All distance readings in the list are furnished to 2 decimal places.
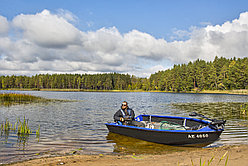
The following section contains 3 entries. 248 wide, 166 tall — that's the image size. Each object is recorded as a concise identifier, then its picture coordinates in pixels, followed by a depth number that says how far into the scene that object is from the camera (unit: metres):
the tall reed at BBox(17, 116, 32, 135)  12.65
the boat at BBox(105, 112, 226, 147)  9.88
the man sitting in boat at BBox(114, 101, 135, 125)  12.95
